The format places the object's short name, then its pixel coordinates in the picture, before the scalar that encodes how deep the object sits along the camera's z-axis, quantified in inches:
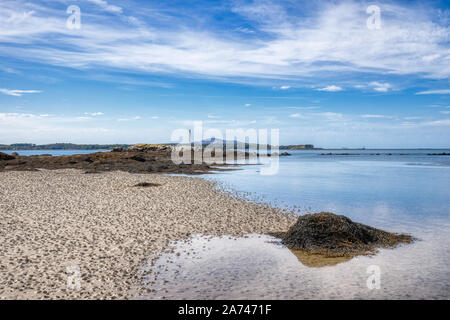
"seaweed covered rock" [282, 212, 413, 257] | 467.5
